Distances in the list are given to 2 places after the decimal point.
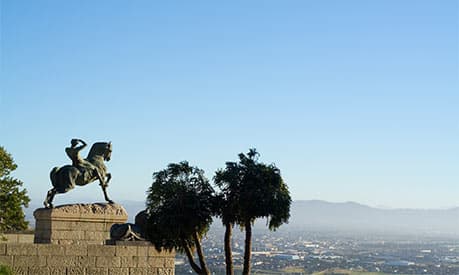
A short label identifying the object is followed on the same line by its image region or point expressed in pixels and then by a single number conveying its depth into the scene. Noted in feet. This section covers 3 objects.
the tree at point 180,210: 68.64
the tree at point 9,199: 90.02
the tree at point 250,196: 69.05
